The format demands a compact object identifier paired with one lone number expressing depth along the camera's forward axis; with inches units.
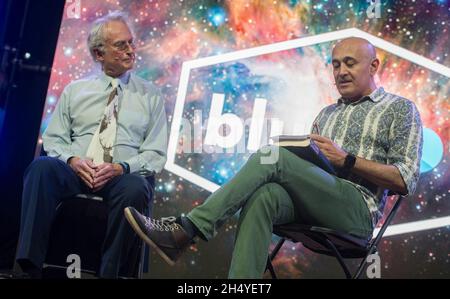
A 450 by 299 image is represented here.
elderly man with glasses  94.7
